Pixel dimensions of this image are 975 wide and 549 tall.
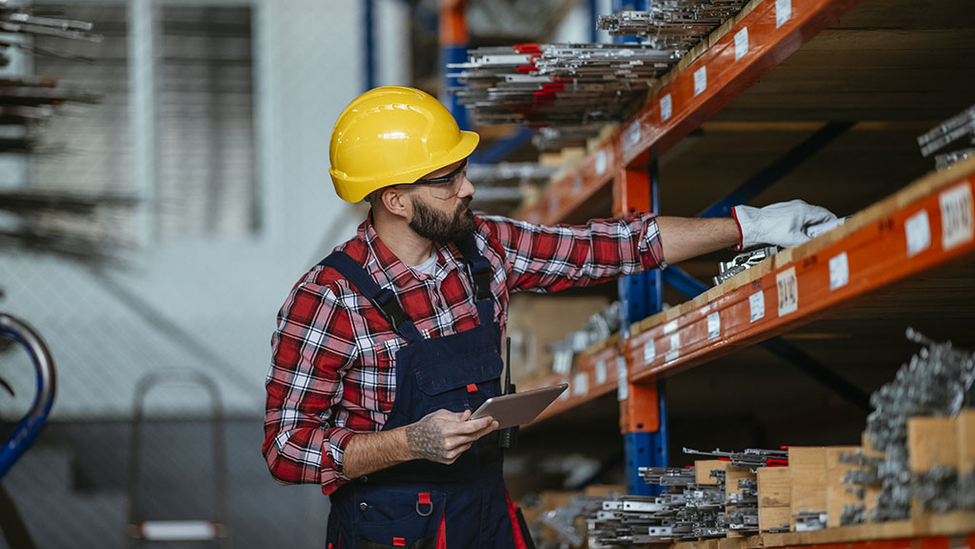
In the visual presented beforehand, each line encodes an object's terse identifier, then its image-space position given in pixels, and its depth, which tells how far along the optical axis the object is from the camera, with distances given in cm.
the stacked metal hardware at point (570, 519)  428
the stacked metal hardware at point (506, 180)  563
